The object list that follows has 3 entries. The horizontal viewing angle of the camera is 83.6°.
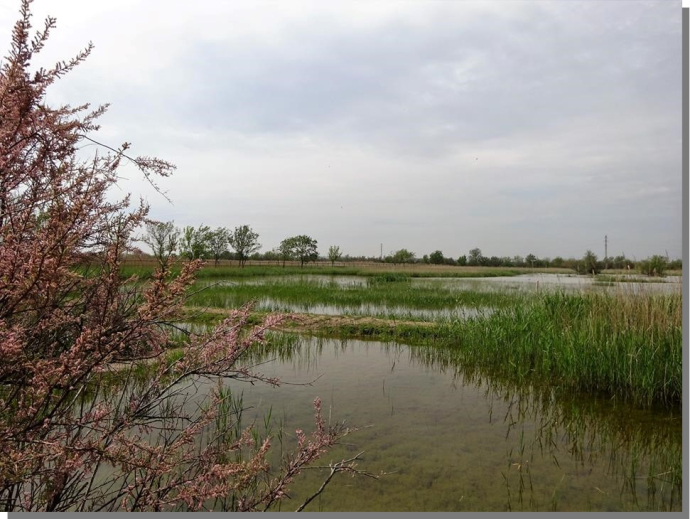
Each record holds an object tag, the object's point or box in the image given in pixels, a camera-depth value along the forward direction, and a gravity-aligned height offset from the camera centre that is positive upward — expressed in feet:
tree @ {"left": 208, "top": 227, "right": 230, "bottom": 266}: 151.45 +9.56
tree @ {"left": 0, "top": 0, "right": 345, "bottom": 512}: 5.00 -0.84
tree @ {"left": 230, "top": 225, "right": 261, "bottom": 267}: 173.47 +11.84
